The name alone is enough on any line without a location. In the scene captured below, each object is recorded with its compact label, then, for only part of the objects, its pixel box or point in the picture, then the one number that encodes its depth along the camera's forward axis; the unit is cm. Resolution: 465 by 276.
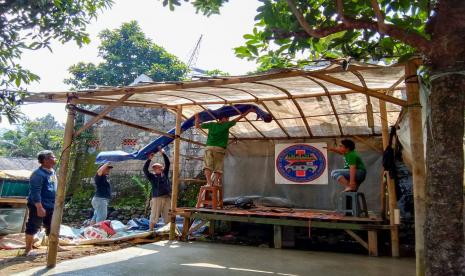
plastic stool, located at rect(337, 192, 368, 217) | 623
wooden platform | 570
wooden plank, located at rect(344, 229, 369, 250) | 577
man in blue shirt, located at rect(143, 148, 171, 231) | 800
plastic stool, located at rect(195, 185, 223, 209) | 708
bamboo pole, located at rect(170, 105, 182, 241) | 720
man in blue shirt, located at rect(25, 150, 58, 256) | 568
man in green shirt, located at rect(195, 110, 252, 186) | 705
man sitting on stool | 612
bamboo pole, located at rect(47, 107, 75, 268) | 465
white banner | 843
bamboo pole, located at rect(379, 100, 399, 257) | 560
